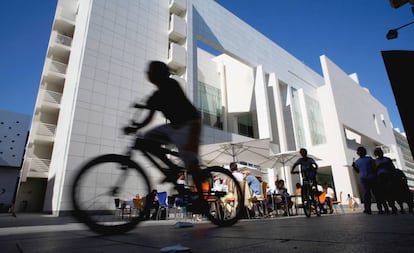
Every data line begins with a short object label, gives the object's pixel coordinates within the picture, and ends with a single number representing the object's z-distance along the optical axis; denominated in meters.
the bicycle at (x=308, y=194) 6.25
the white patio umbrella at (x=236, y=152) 10.98
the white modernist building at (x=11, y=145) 35.62
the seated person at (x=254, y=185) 7.64
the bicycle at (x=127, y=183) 2.40
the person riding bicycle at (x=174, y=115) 2.68
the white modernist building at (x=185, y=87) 14.78
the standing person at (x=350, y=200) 19.16
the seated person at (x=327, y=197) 8.11
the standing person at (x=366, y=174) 6.13
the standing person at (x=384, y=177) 6.23
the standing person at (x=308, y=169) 6.19
